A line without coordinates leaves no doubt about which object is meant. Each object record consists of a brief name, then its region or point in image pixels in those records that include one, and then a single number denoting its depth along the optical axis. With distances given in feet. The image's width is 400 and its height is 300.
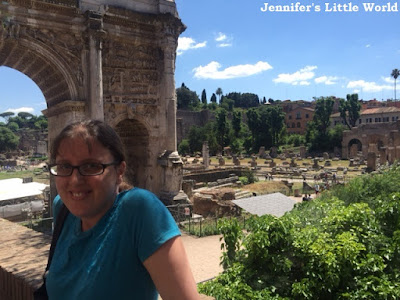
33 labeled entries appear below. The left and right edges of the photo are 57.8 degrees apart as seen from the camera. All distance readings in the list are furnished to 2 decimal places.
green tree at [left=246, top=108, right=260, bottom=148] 200.54
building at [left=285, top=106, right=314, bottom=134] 263.90
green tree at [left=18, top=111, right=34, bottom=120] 490.36
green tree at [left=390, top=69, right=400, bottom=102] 286.66
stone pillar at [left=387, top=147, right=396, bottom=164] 124.98
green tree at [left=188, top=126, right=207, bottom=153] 186.38
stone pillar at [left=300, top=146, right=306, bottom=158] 176.58
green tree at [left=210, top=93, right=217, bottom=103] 390.01
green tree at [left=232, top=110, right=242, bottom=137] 207.31
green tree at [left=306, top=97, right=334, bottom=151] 188.03
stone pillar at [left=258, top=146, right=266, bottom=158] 181.27
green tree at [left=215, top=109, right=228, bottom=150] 196.94
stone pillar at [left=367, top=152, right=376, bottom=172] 114.73
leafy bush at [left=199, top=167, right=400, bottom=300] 16.16
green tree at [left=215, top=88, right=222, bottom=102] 400.88
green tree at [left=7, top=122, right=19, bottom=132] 418.31
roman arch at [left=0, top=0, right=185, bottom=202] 35.14
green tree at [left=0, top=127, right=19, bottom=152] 240.53
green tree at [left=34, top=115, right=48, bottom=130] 355.07
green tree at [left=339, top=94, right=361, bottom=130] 204.13
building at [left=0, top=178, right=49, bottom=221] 47.93
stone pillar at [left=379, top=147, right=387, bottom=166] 130.95
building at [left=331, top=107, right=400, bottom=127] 207.49
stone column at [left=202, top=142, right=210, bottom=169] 124.16
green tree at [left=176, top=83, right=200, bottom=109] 313.53
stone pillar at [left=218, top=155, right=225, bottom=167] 136.26
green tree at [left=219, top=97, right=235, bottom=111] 350.19
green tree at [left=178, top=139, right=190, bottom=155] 187.21
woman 4.23
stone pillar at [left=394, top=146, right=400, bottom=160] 121.90
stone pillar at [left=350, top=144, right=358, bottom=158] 167.34
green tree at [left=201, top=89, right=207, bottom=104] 368.56
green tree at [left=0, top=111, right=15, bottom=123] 479.70
